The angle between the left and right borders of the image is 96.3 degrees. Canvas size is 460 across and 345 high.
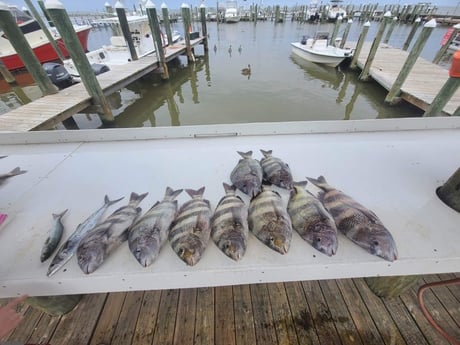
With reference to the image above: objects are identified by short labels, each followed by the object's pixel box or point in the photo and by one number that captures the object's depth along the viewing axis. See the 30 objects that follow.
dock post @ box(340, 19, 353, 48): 13.13
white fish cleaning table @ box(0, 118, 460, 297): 1.20
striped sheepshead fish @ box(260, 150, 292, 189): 1.74
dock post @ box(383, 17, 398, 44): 13.90
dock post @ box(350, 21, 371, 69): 9.88
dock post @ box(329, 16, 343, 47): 13.01
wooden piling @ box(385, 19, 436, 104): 5.82
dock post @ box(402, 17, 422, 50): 13.30
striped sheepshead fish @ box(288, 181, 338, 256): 1.24
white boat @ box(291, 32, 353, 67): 10.83
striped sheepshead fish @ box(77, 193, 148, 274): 1.20
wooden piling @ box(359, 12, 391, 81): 8.49
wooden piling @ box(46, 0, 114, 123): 4.80
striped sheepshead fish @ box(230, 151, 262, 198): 1.69
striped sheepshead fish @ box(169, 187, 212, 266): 1.21
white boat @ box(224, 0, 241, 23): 34.38
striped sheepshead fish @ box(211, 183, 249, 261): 1.23
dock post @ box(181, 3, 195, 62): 11.66
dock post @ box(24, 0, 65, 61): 9.62
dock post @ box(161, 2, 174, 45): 10.21
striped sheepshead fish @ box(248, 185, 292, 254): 1.25
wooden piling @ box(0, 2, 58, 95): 4.62
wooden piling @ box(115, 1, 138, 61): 8.69
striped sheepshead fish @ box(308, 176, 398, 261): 1.21
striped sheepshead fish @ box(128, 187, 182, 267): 1.22
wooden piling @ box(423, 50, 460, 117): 3.89
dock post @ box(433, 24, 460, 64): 9.62
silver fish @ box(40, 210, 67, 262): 1.27
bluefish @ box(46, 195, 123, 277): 1.20
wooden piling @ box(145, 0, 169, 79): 8.50
